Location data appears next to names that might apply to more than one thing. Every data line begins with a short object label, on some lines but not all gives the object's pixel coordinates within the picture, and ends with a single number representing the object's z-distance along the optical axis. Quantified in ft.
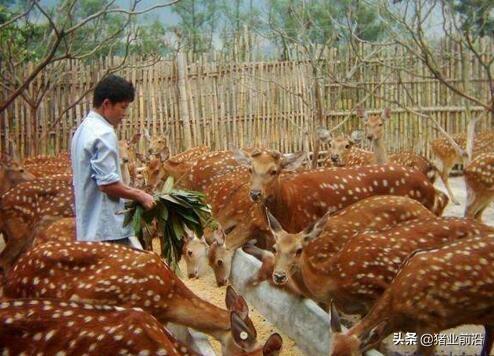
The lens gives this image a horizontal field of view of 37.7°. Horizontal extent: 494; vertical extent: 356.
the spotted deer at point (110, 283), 15.42
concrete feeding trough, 18.29
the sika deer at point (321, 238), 18.63
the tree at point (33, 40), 22.27
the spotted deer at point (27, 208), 25.11
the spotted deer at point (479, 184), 32.14
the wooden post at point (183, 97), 51.67
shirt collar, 16.30
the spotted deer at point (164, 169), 35.37
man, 16.05
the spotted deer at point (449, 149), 45.50
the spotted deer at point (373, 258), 18.31
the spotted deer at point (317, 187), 23.93
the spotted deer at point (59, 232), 20.04
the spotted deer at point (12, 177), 31.17
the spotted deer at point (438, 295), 15.74
